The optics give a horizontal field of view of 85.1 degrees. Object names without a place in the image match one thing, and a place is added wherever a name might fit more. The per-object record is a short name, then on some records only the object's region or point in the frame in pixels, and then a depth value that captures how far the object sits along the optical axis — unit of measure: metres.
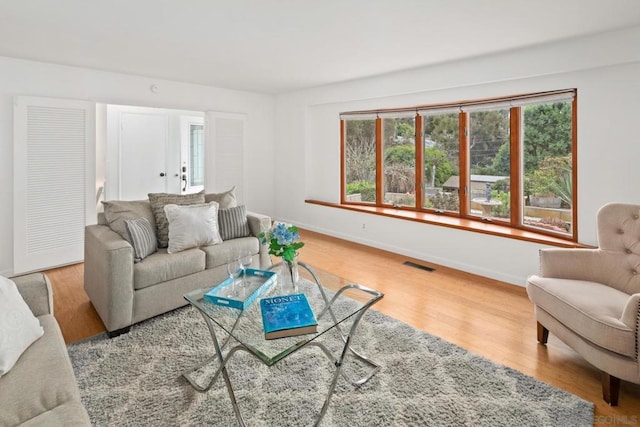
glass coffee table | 1.60
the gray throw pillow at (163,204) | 3.08
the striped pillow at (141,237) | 2.72
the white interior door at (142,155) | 5.25
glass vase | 2.12
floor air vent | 4.11
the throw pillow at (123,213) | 2.83
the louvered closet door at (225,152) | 5.58
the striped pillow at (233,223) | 3.41
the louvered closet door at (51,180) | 3.82
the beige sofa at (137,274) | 2.46
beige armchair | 1.77
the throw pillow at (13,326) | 1.40
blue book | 1.68
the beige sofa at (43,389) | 1.16
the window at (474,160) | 3.61
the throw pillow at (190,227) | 2.99
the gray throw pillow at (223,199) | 3.62
